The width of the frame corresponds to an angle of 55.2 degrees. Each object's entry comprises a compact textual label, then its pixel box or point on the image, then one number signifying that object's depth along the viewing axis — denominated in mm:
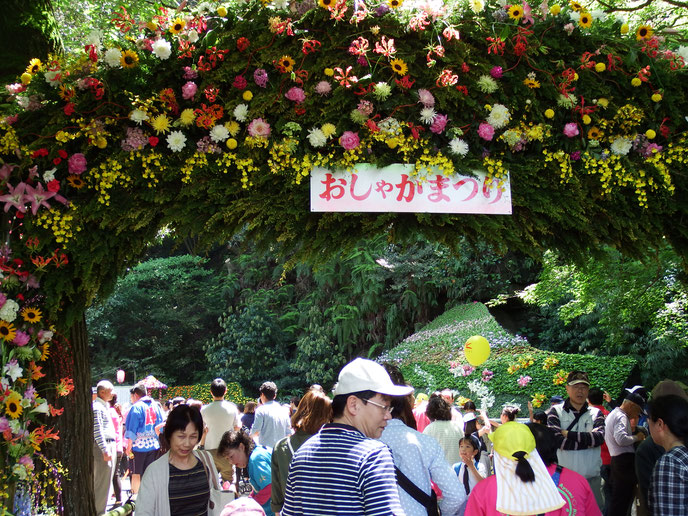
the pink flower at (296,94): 4395
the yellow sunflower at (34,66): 4492
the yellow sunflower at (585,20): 4570
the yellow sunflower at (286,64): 4383
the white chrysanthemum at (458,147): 4469
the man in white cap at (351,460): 2330
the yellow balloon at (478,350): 8992
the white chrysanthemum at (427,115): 4441
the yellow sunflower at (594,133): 4656
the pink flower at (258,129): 4387
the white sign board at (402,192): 4418
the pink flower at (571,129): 4566
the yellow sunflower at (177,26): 4422
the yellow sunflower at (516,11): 4457
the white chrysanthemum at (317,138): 4391
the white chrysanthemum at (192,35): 4449
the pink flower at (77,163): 4324
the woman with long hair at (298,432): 4105
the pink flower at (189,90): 4418
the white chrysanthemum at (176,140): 4387
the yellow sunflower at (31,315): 4211
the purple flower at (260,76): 4418
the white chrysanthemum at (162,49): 4402
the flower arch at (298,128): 4363
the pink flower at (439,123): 4469
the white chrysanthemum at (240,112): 4406
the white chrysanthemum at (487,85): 4492
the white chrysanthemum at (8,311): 4062
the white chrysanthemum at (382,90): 4375
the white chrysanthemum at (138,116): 4348
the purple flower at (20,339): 4133
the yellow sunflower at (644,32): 4691
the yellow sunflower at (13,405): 4004
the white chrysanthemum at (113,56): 4375
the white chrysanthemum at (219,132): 4414
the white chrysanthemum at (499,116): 4473
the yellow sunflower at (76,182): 4363
